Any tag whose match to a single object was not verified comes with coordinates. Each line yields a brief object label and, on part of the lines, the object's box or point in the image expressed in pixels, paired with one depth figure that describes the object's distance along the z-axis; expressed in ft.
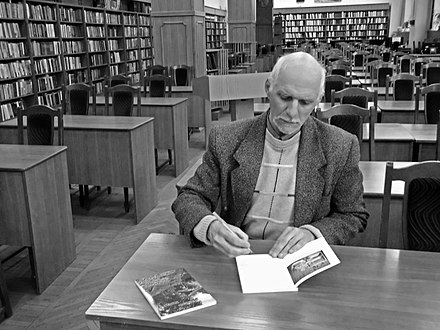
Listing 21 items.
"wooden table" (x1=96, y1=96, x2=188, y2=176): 15.62
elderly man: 4.97
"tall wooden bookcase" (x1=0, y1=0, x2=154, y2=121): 20.53
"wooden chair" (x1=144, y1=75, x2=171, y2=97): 18.45
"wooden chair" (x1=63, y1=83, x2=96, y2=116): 15.11
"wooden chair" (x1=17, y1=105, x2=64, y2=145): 10.77
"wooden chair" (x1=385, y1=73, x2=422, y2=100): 16.92
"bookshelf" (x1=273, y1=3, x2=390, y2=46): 68.28
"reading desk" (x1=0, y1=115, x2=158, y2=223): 11.69
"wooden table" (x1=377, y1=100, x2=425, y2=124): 14.08
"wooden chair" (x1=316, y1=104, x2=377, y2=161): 9.38
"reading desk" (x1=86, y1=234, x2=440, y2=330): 3.46
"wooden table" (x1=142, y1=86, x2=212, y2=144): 20.18
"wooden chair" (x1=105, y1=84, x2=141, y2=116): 14.89
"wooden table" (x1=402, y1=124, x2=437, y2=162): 9.95
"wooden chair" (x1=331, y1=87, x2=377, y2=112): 11.88
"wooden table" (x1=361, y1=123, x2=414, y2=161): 10.11
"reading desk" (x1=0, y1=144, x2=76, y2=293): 8.32
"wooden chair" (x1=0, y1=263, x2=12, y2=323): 7.93
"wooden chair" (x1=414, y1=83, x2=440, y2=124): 13.02
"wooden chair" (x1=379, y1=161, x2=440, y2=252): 5.15
